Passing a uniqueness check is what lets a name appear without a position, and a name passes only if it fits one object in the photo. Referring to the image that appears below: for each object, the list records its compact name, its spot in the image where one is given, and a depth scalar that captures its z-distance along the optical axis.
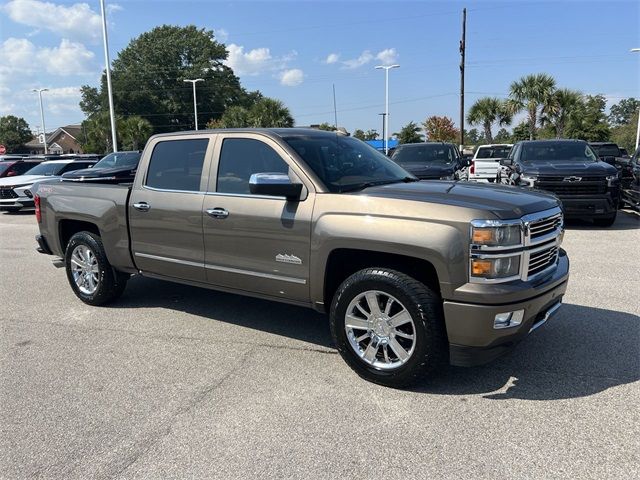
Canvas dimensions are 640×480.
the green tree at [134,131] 50.22
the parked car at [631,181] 11.38
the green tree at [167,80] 66.94
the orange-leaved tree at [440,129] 57.57
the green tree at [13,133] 75.44
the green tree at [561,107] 35.16
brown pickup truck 3.38
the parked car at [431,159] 11.72
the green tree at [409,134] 57.47
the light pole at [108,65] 27.58
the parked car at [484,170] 15.60
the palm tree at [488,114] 40.59
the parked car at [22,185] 15.94
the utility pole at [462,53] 30.38
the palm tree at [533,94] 35.47
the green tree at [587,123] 35.91
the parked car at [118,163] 12.92
